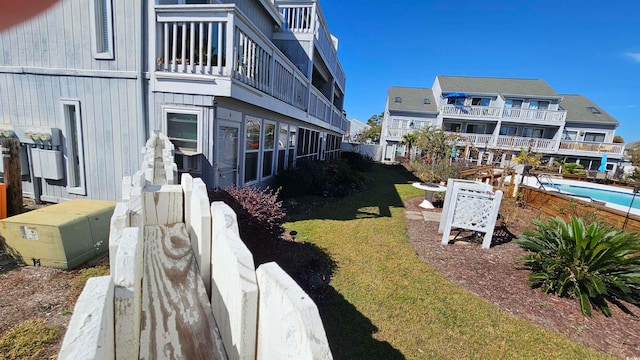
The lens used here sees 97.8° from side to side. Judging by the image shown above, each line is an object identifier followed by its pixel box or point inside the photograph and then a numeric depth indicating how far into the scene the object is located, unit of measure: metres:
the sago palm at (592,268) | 4.11
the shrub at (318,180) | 9.26
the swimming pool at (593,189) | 14.64
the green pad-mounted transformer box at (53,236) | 3.72
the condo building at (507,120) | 27.95
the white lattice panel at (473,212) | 6.06
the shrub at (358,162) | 19.19
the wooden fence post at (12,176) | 5.20
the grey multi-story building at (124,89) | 5.07
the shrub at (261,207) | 4.16
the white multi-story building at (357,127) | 65.62
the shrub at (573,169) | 24.28
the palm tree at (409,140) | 26.40
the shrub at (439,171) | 15.59
